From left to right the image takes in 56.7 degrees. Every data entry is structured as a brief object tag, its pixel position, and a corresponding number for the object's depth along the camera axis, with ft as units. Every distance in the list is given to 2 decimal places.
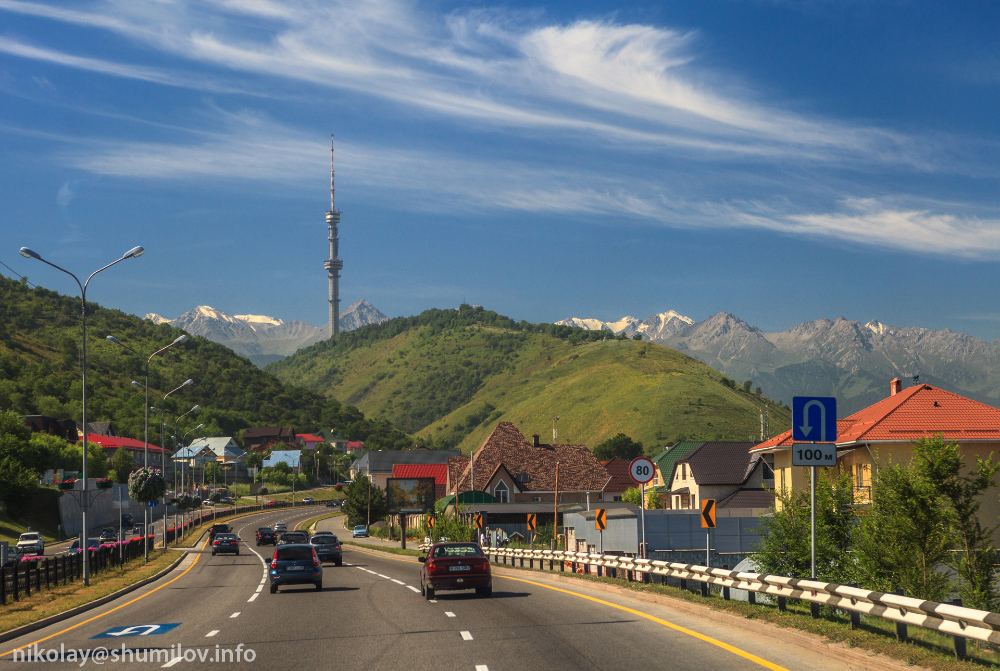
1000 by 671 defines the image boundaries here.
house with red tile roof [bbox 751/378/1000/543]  149.18
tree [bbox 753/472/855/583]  103.40
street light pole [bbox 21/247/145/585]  106.73
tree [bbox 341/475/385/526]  358.23
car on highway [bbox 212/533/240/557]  199.82
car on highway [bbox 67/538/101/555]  207.41
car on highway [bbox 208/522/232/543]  243.81
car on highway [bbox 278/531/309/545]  195.72
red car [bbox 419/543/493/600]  81.51
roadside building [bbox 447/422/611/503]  325.21
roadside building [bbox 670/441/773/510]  244.83
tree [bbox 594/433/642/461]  609.01
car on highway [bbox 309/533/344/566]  152.66
